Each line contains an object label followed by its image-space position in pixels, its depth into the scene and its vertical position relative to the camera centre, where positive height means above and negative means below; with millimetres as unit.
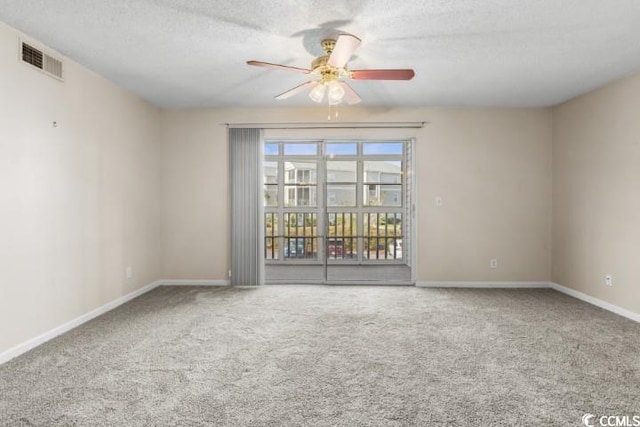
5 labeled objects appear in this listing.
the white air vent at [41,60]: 2789 +1253
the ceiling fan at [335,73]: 2475 +1082
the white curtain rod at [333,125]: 4832 +1171
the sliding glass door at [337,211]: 5586 -23
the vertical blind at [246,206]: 4930 +51
